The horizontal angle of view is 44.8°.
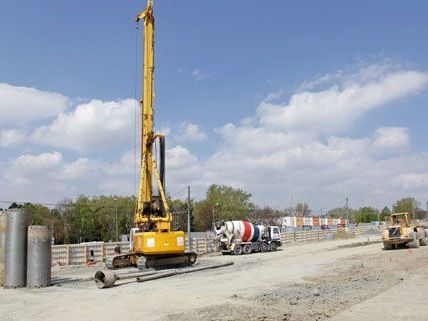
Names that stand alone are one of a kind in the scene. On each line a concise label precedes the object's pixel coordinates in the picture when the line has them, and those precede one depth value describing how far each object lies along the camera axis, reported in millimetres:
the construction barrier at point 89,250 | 34156
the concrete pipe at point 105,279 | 19391
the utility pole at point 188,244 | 40606
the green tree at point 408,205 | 143625
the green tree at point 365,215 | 168500
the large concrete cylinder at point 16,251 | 20031
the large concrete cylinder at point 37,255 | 20172
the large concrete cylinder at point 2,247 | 20312
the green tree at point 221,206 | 120688
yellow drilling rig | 26438
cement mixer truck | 42000
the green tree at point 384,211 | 167175
